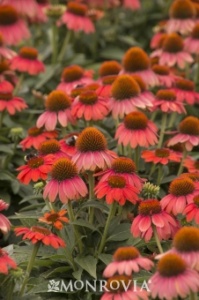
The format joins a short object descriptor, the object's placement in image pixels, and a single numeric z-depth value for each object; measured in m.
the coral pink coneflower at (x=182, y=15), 7.55
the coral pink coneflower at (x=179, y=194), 4.77
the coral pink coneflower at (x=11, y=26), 7.76
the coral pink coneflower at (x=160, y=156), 5.57
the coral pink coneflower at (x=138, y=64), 6.49
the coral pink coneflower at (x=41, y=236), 4.43
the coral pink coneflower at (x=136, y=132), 5.52
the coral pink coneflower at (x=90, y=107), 5.79
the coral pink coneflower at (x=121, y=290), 3.99
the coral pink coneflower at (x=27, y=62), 7.06
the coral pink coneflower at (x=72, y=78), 6.70
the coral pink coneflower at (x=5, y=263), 4.19
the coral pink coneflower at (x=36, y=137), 5.94
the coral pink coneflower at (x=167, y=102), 6.04
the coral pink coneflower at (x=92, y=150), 4.99
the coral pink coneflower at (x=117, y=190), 4.74
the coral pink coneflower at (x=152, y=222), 4.60
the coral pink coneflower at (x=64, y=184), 4.77
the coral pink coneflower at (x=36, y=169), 5.12
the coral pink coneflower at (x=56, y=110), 5.92
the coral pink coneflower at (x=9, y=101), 6.32
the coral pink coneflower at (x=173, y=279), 3.80
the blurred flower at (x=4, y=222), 4.52
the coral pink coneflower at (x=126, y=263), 4.00
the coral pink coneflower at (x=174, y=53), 7.08
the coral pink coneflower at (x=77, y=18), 7.90
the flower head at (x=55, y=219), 4.59
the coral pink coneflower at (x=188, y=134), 5.70
